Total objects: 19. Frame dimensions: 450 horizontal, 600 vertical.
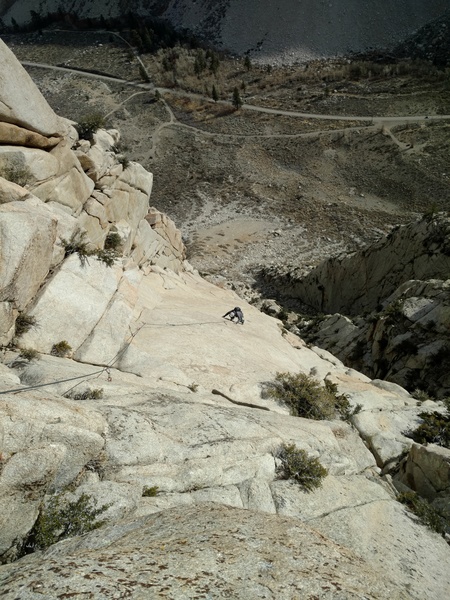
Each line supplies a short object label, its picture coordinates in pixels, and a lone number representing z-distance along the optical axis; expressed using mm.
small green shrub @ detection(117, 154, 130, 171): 24611
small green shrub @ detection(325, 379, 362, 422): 15094
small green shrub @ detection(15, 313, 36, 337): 13422
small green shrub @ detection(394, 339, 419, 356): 22125
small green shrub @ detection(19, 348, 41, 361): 12414
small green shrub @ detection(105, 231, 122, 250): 21875
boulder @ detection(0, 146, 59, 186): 16562
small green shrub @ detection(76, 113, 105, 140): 23297
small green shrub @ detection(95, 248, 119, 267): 17203
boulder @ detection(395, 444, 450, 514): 11312
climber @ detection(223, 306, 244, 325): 20953
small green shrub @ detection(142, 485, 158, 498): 8320
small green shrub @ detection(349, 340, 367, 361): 25847
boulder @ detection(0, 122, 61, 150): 16578
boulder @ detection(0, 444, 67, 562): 6836
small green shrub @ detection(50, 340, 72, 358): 13938
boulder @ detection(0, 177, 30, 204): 14344
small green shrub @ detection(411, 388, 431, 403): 18375
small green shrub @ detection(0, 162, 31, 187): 16488
